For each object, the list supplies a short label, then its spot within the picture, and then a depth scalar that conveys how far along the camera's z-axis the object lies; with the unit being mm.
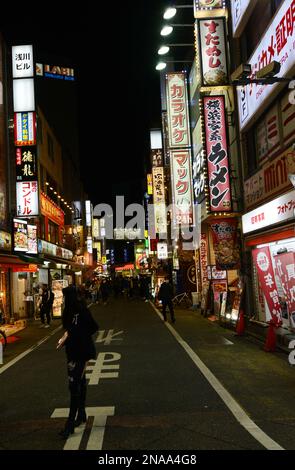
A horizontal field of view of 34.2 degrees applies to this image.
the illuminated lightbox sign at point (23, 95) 25922
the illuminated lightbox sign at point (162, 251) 42375
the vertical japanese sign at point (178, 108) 26688
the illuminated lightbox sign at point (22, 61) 26062
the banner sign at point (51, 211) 34756
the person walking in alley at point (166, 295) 19609
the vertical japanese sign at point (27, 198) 26484
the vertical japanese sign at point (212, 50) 17031
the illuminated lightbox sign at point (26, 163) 25953
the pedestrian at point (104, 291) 39000
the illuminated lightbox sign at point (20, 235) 24438
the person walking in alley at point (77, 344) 6410
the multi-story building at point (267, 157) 12163
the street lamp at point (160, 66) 21569
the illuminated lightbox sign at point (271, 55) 11602
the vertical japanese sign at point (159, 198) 42812
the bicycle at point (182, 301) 29514
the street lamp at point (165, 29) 17608
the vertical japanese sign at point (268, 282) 13523
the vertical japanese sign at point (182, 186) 27141
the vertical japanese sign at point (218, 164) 17375
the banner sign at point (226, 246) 17422
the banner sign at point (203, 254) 25625
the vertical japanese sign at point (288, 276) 11680
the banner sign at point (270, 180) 12719
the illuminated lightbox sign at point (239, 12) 15202
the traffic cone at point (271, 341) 12172
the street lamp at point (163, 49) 18495
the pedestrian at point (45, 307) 21906
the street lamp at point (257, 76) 10289
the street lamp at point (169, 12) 16172
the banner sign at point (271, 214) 12078
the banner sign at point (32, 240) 26923
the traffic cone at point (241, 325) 15189
